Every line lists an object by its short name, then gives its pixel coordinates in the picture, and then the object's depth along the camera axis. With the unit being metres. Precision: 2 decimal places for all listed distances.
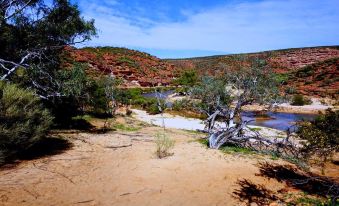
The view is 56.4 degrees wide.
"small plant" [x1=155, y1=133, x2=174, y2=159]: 10.62
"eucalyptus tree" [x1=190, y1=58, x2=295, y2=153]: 12.27
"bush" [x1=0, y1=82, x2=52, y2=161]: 8.96
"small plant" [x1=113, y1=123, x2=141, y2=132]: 16.85
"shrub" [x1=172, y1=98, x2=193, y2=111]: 19.89
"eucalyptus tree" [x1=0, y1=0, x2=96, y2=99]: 12.63
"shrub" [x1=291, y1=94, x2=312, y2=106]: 41.09
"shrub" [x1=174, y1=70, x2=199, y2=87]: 54.79
